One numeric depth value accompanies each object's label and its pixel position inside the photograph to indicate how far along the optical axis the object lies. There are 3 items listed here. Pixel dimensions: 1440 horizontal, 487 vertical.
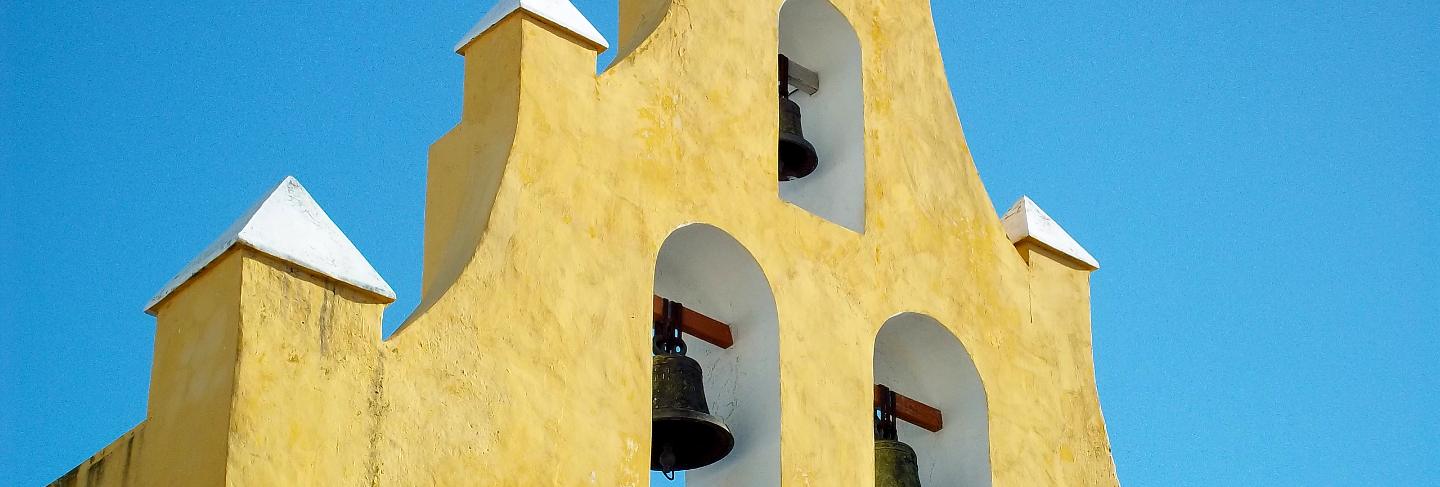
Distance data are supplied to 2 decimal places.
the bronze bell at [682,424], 11.38
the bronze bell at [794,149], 12.77
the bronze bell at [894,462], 12.24
